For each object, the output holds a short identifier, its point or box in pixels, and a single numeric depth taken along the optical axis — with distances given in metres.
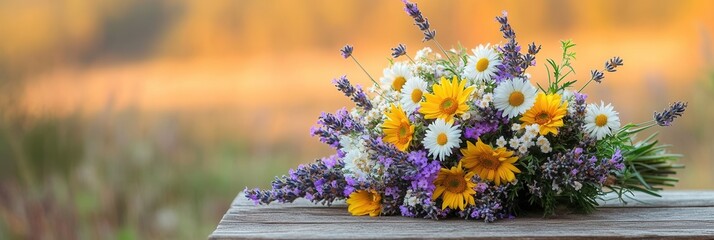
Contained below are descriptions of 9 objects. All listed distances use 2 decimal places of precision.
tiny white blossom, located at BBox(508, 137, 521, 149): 1.70
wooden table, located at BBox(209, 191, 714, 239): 1.54
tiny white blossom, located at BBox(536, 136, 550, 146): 1.71
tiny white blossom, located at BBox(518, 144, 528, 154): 1.70
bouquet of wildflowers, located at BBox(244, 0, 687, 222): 1.72
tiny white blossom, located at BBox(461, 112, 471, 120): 1.71
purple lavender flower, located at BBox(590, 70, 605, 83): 1.78
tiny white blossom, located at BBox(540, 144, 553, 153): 1.71
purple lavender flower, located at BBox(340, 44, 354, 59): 1.88
